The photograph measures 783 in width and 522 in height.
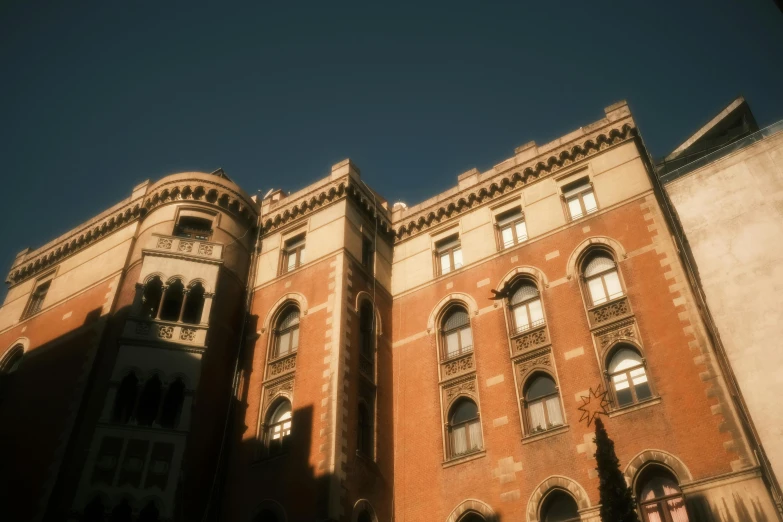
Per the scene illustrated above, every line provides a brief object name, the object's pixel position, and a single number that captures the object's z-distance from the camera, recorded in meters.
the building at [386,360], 21.27
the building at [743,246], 21.95
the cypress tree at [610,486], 16.72
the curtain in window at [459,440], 24.45
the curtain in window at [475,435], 24.16
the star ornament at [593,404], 21.67
